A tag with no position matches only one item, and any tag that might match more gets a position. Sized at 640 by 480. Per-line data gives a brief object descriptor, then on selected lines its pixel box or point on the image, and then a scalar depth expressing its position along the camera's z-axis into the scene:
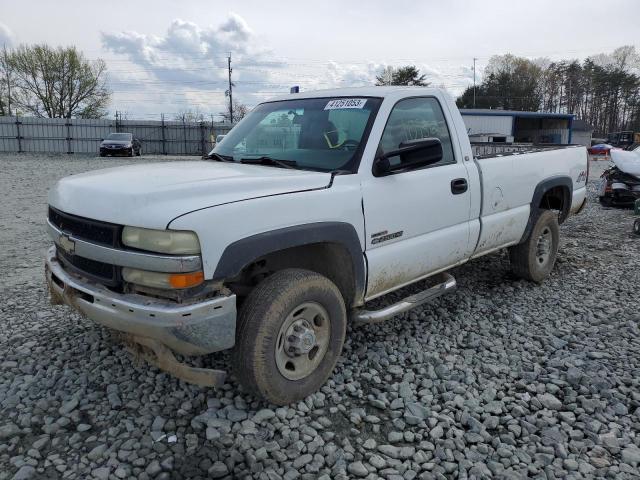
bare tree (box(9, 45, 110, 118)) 45.56
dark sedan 28.17
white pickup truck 2.65
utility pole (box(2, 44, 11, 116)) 45.22
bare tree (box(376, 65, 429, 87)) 60.18
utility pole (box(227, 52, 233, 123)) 52.08
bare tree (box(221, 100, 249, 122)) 54.42
